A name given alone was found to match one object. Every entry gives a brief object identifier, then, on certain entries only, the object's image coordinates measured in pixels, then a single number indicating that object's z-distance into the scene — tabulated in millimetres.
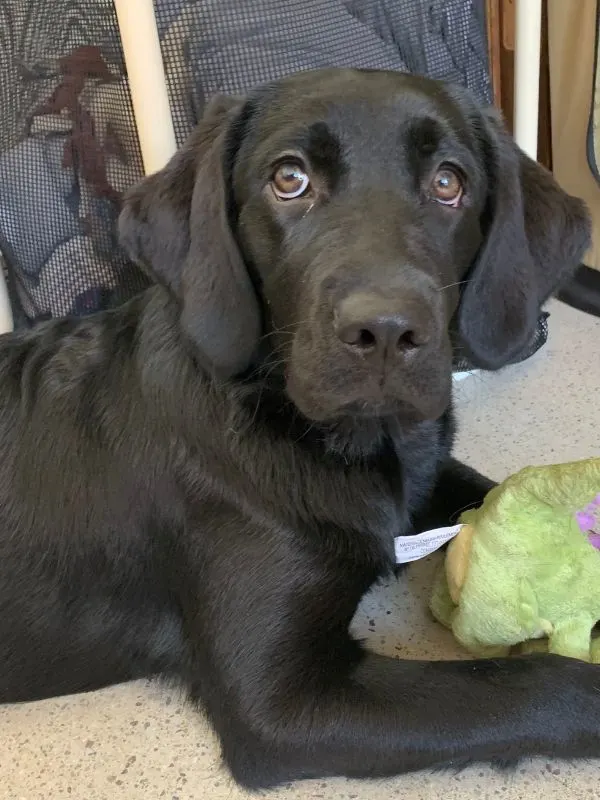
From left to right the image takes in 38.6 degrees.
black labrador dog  371
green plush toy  401
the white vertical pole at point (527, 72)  645
